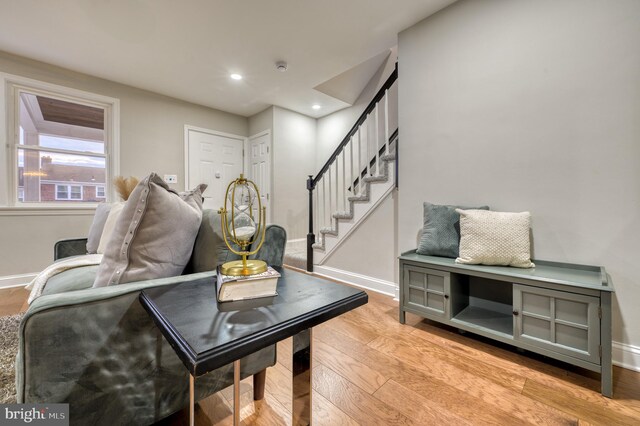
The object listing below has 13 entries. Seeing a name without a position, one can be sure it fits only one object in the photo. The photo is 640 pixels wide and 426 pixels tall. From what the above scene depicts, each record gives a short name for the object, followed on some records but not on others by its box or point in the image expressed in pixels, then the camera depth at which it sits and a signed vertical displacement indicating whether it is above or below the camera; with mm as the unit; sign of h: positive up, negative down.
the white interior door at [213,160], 4012 +789
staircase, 2697 +233
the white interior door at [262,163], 4145 +763
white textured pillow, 1606 -190
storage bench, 1257 -563
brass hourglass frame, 855 -95
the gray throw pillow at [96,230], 1941 -148
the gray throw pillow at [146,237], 928 -98
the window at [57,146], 2832 +752
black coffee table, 566 -281
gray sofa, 679 -431
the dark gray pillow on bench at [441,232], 1892 -169
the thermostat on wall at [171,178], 3778 +454
